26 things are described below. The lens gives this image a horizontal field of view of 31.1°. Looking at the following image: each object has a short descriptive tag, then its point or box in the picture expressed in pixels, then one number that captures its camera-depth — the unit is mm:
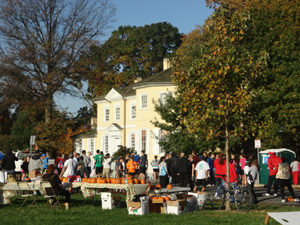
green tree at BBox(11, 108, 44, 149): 62875
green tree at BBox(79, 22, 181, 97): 66750
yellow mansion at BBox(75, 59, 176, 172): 49906
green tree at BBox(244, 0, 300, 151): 33469
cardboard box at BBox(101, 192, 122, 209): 17422
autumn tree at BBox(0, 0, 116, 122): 44625
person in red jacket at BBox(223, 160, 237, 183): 18828
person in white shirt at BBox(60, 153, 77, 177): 22641
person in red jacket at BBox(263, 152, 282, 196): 22688
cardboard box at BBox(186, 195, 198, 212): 16266
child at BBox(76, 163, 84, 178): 25455
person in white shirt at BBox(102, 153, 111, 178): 29230
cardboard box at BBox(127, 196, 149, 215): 15547
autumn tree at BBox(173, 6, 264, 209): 17219
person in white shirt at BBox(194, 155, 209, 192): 21812
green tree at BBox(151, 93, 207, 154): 36406
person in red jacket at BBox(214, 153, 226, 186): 19581
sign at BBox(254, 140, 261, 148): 30156
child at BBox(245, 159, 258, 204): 20641
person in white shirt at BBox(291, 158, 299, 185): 25797
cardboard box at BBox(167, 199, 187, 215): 15531
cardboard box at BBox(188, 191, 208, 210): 16984
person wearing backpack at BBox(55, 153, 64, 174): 29297
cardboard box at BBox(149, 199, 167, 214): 16084
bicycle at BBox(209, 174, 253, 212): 16891
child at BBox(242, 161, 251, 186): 20827
